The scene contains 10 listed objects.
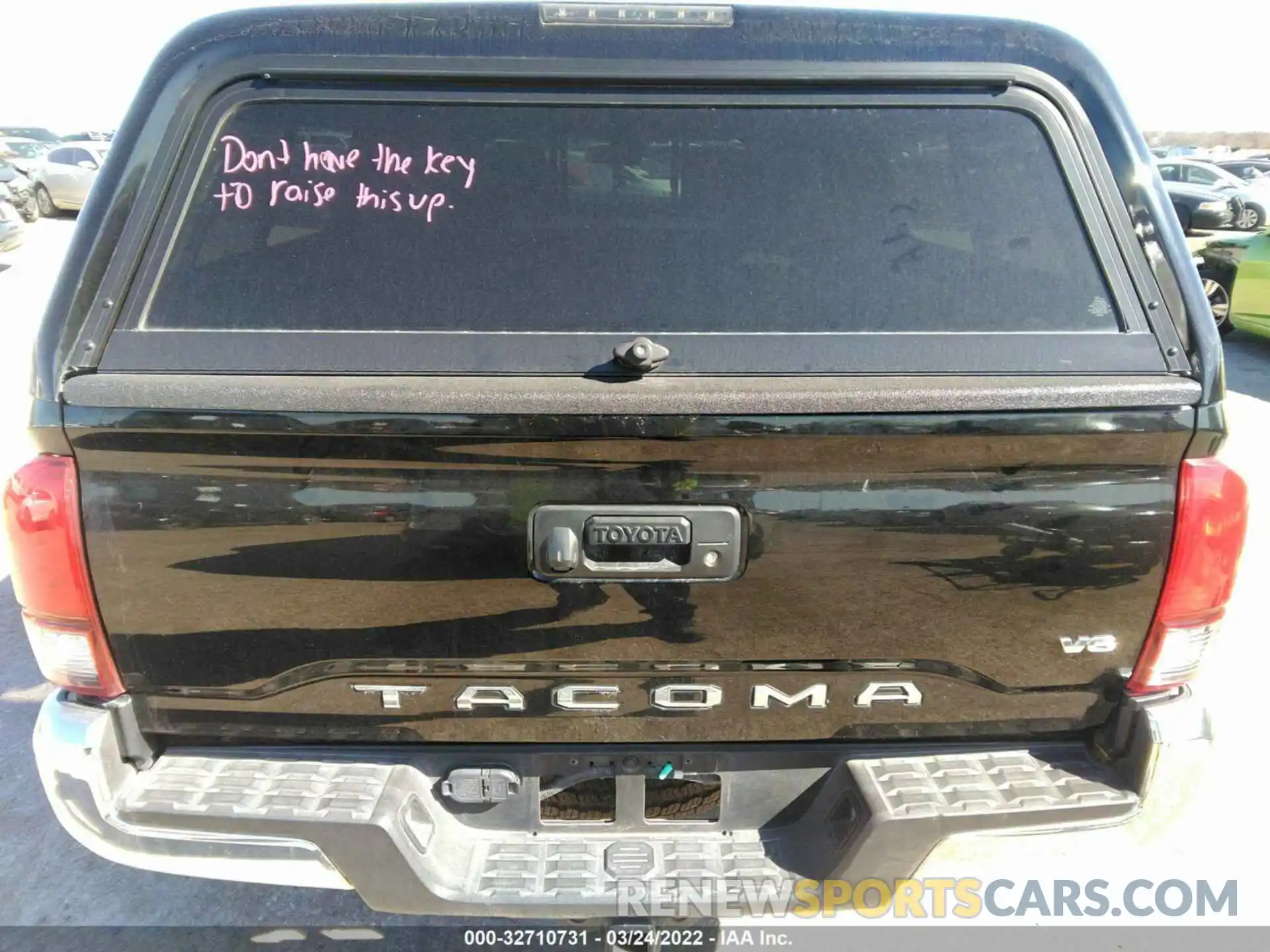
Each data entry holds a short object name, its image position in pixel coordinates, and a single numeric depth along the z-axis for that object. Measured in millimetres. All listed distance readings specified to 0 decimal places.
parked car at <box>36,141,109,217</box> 20359
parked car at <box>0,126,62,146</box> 30469
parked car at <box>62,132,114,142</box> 30573
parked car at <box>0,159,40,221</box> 19266
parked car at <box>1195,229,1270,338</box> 8680
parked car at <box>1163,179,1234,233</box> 15887
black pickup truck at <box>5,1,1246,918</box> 1705
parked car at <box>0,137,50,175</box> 23802
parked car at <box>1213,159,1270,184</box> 20750
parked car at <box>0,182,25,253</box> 14125
